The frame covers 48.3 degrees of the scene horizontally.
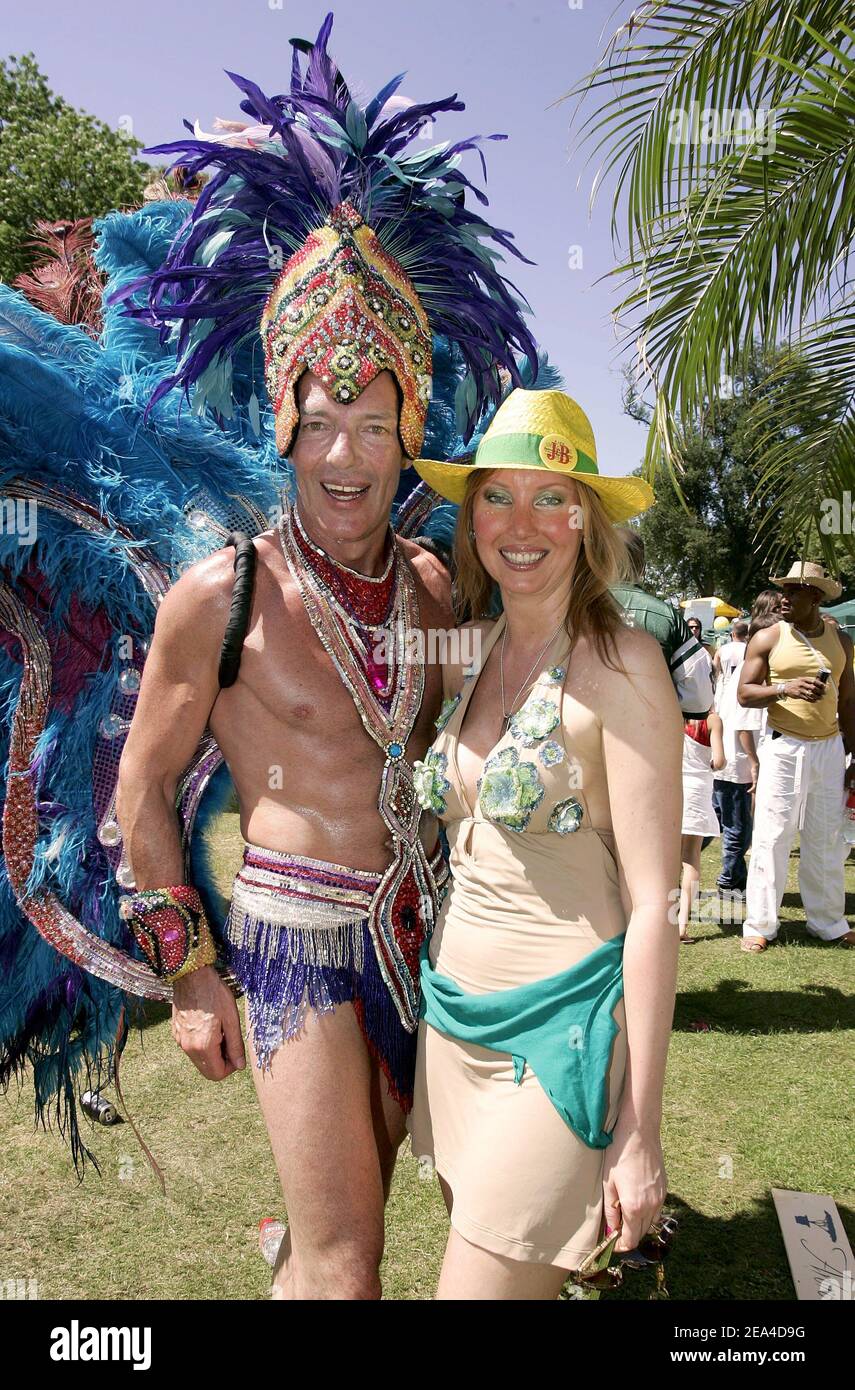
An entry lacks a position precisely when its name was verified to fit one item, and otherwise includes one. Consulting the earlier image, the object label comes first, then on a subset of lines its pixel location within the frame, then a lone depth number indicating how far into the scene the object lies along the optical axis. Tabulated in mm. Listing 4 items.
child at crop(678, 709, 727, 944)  5555
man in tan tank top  5508
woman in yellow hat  1632
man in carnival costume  1940
